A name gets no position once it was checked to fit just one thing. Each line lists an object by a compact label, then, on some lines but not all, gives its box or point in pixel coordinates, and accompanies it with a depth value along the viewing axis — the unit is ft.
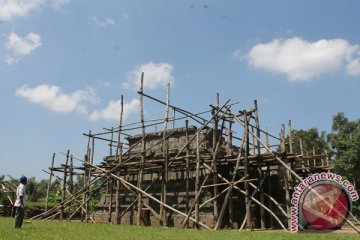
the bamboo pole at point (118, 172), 68.80
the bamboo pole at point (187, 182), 59.39
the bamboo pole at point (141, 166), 65.26
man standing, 39.22
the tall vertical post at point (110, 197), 71.46
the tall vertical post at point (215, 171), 58.03
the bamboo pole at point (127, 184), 56.13
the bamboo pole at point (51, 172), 82.17
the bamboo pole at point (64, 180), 80.51
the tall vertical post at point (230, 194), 57.72
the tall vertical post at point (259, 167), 57.62
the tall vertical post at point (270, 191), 59.32
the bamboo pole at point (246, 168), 55.52
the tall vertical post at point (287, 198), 54.34
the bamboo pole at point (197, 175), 57.15
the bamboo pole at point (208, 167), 58.43
